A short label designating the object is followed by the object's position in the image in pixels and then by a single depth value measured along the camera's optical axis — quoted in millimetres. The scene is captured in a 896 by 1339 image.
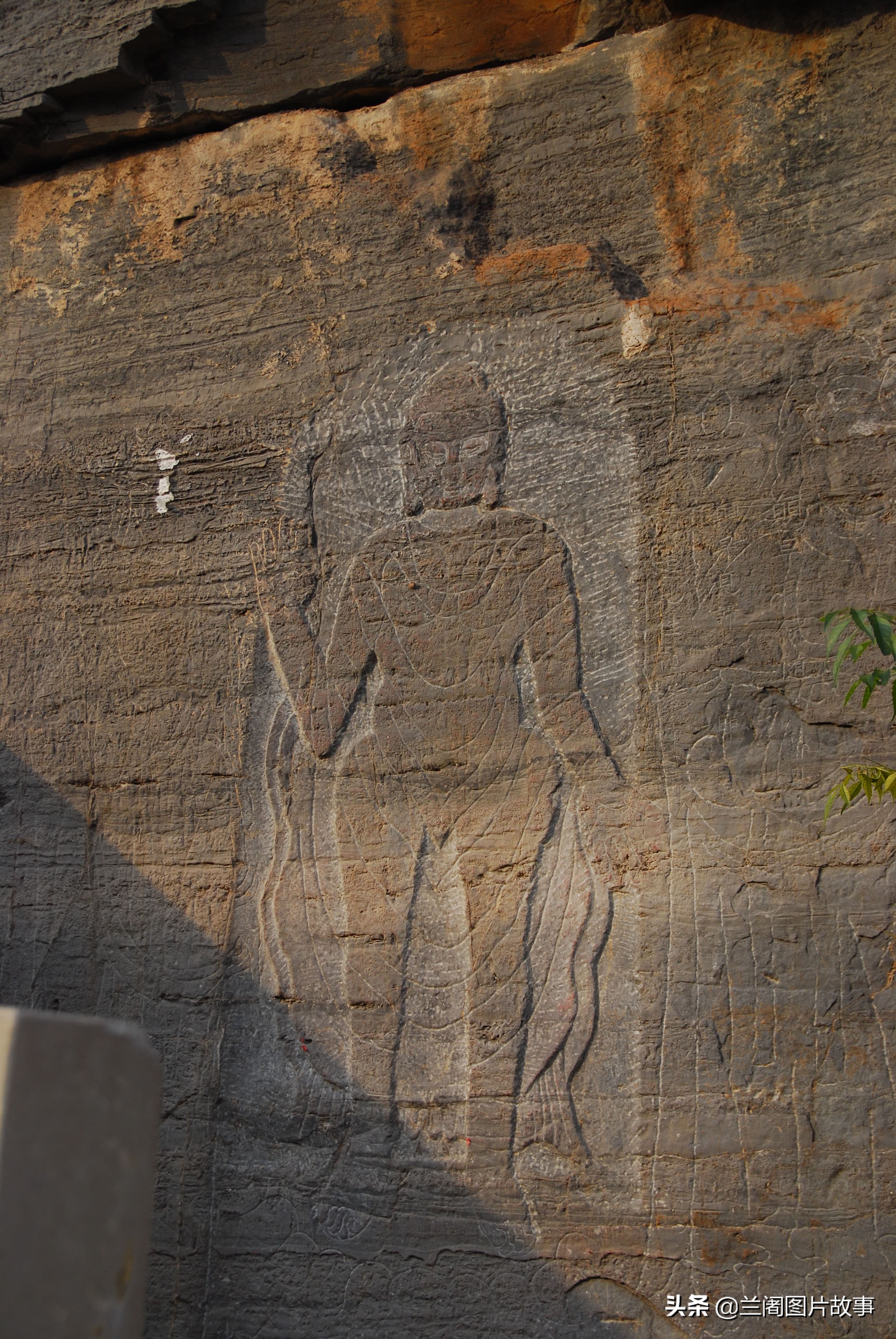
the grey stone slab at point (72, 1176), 1945
